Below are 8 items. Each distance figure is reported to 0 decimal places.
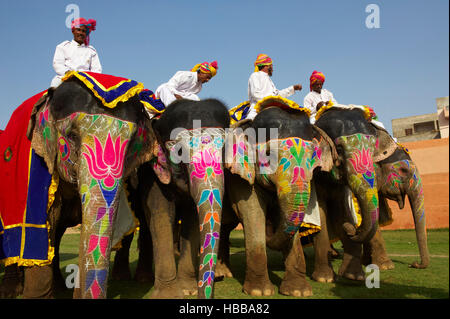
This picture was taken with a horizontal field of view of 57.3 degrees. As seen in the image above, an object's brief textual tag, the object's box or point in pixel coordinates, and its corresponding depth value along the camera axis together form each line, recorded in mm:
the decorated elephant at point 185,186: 4414
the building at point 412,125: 30531
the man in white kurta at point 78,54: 5402
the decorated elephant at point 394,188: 7430
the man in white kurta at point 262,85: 6824
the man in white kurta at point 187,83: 6008
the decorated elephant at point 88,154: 3666
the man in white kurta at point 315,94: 7800
